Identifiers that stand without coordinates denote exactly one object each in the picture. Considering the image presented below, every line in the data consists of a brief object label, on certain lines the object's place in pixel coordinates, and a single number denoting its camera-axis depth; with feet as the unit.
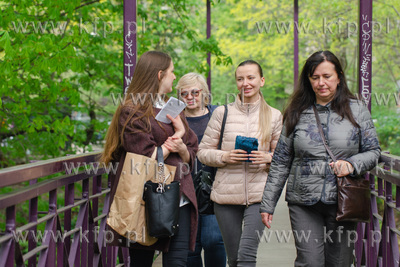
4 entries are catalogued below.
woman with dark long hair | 20.87
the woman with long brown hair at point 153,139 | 20.71
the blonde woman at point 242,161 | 25.12
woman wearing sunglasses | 28.96
